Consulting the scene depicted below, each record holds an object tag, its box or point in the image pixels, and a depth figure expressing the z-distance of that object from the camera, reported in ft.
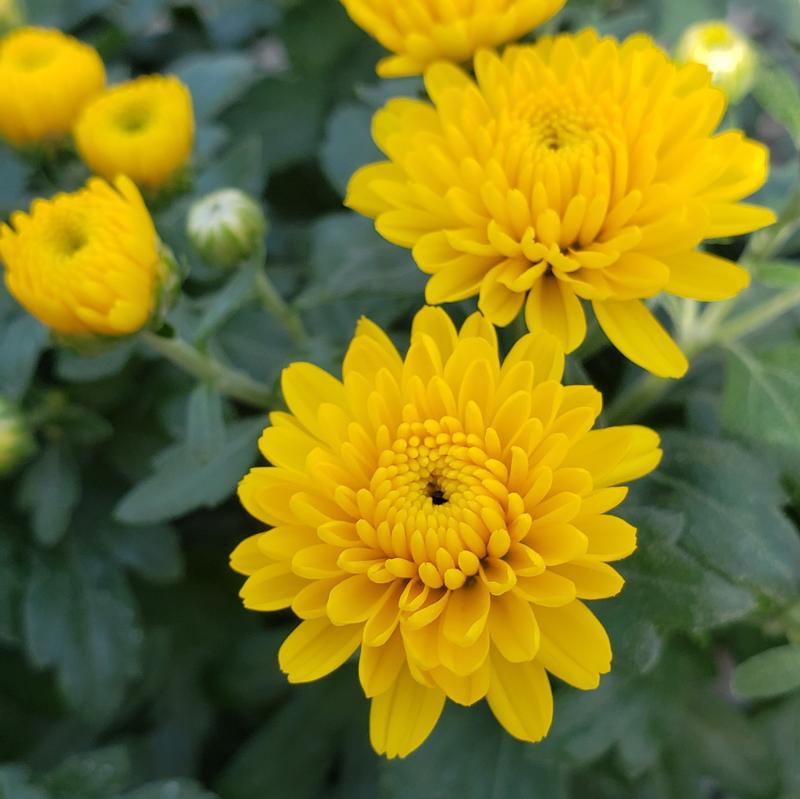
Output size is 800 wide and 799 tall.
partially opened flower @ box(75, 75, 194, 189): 0.95
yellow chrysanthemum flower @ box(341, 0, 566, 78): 0.86
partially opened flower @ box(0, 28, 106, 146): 0.98
